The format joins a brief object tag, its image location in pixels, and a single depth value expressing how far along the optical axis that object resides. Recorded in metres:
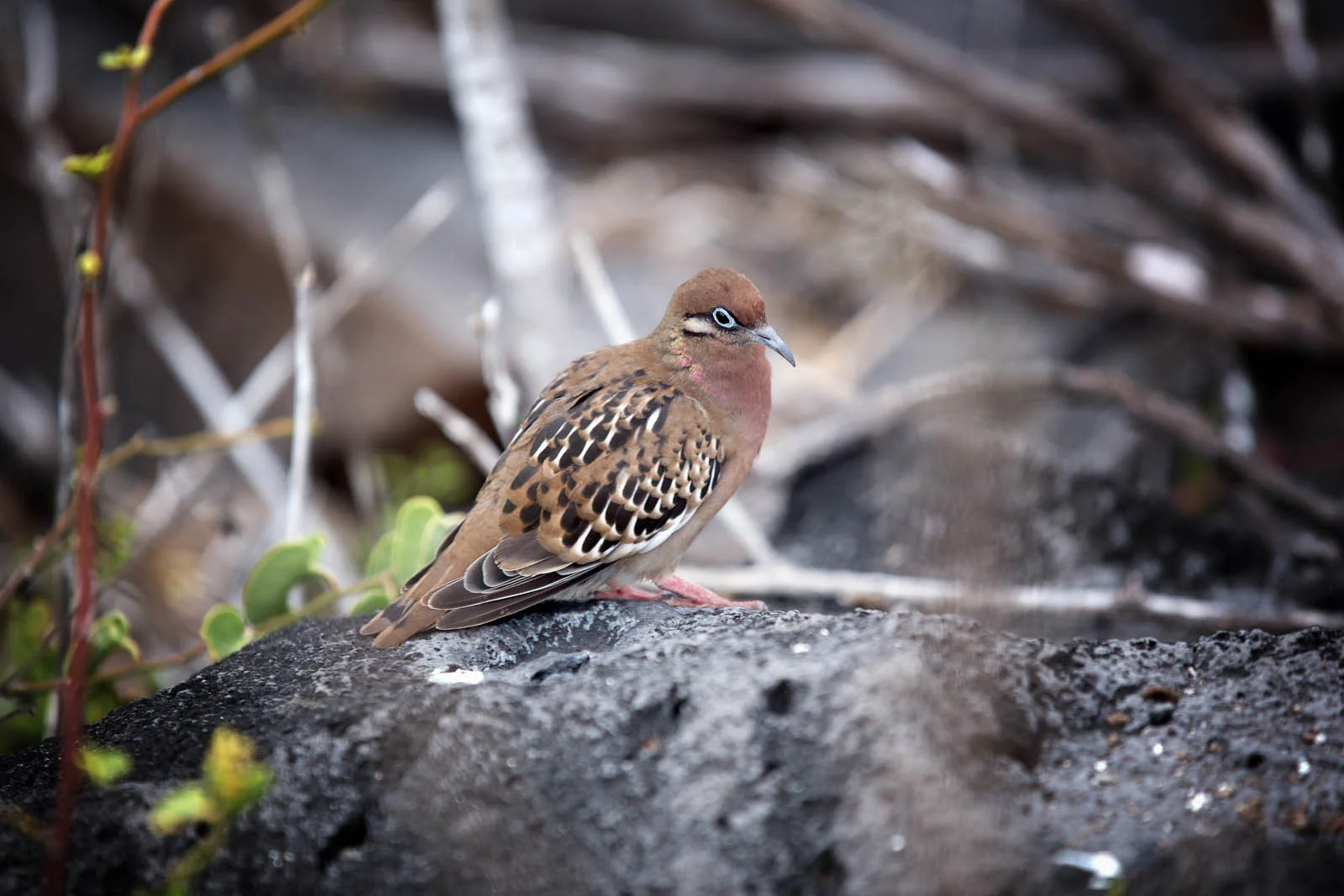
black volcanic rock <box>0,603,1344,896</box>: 4.86
